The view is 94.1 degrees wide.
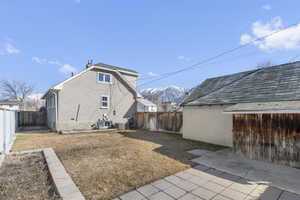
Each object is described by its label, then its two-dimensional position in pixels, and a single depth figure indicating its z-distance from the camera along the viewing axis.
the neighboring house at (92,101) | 11.79
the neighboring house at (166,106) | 31.61
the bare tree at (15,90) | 32.06
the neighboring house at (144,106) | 24.31
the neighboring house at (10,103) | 16.27
